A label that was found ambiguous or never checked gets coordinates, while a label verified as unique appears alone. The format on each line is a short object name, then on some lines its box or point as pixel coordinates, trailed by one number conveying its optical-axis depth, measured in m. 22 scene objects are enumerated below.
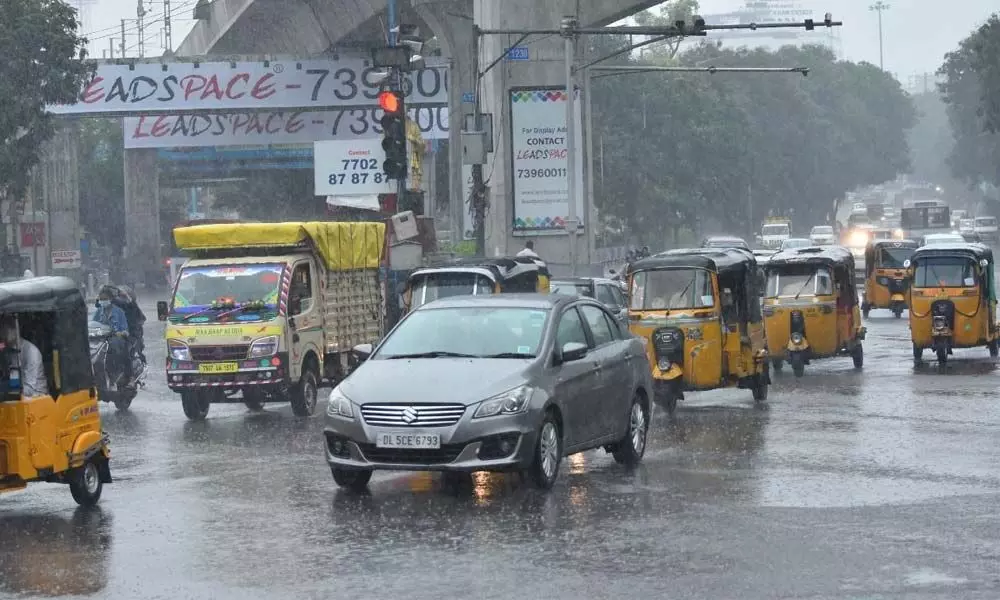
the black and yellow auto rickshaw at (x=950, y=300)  27.75
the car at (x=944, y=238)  50.24
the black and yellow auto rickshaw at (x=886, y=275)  42.97
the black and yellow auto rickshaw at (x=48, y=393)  12.21
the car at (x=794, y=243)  59.47
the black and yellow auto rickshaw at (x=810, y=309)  26.67
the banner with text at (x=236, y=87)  61.84
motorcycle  22.77
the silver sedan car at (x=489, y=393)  12.41
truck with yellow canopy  20.98
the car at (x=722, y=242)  48.72
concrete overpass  42.84
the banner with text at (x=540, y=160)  43.09
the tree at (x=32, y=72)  51.09
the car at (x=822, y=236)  80.69
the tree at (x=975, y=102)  75.12
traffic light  25.98
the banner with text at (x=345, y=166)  62.12
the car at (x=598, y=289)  28.86
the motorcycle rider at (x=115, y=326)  23.14
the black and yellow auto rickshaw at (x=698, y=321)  20.12
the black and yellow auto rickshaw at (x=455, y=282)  23.97
